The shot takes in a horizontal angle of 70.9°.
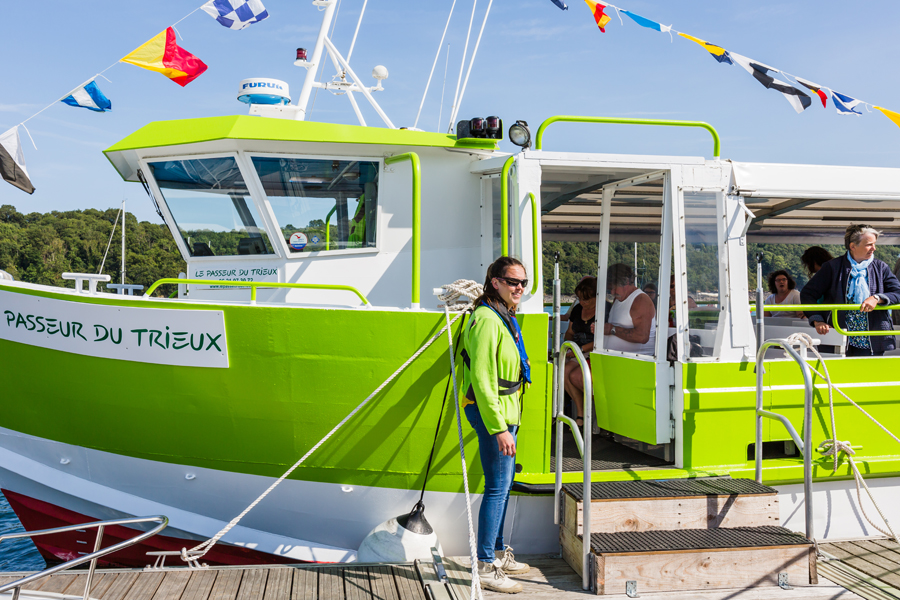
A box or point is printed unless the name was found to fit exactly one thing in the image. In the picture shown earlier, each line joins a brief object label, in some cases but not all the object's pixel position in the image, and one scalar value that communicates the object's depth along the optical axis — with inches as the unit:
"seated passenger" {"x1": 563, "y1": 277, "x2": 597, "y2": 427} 214.3
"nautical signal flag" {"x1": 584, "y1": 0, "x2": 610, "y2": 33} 239.9
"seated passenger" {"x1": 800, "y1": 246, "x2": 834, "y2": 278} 247.1
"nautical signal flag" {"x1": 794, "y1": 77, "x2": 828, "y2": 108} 229.0
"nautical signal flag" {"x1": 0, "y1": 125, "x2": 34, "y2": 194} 182.5
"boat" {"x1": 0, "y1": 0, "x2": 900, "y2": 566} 155.3
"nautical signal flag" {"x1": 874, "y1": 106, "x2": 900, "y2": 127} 234.5
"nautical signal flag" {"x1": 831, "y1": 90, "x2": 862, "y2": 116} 233.9
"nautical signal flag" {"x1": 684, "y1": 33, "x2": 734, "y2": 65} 229.0
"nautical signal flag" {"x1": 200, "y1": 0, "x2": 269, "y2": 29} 211.9
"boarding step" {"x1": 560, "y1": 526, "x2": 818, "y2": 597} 139.9
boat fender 152.1
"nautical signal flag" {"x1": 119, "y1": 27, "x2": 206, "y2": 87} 199.0
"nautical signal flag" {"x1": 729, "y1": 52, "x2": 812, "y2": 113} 226.1
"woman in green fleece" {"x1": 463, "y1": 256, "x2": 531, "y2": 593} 129.4
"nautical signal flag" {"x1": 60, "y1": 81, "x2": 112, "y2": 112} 205.5
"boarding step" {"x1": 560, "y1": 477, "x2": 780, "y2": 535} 151.6
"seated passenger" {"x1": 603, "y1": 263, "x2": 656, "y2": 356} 186.4
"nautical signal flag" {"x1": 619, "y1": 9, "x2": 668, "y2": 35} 235.3
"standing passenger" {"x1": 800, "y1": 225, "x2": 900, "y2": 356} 192.1
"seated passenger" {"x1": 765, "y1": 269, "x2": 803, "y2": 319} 285.4
